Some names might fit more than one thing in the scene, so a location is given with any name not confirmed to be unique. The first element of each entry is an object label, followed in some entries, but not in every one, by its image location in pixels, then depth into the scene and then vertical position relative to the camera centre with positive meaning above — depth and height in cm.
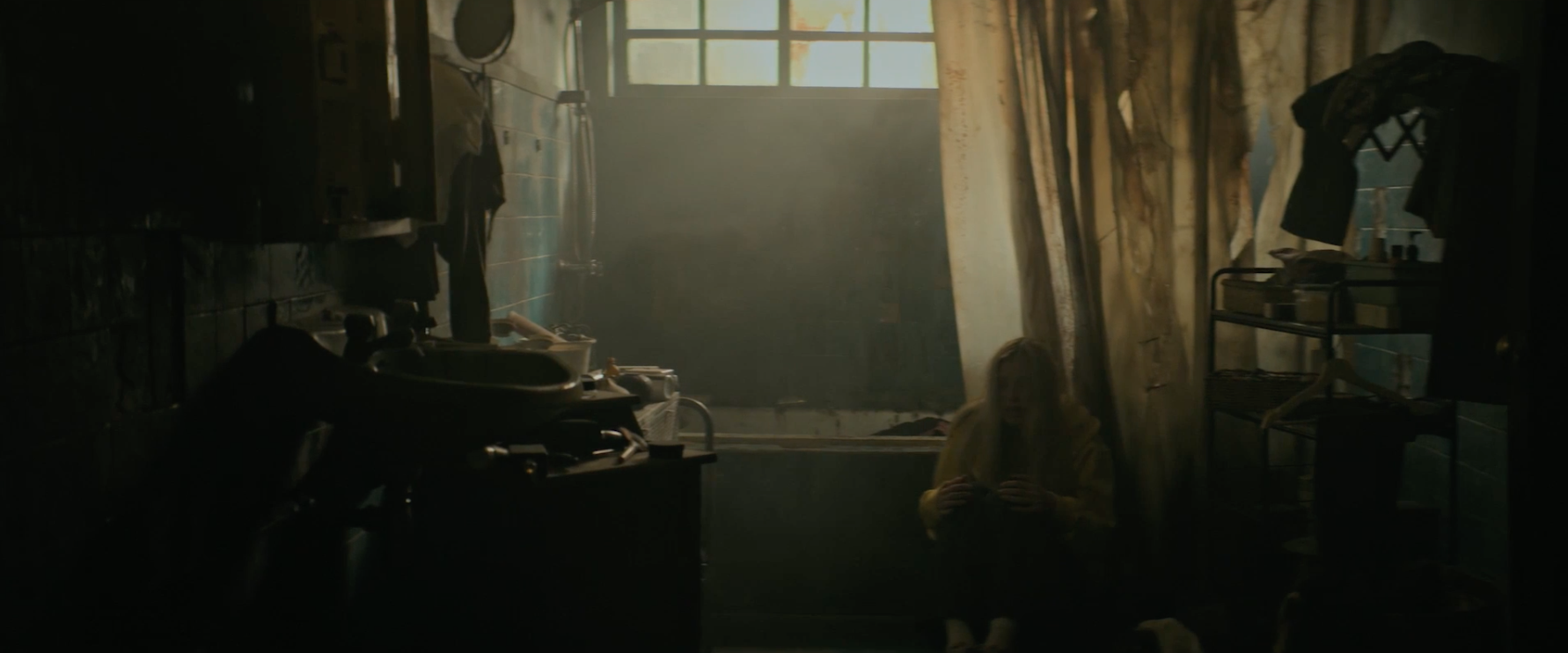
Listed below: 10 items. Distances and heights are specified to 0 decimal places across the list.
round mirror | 288 +46
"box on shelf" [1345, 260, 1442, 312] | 269 -13
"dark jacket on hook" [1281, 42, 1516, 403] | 250 +6
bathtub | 383 -101
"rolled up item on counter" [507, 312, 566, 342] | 306 -27
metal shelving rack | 273 -26
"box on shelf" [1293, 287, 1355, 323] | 280 -21
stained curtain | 330 +11
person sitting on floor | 309 -72
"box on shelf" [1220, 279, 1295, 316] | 296 -19
